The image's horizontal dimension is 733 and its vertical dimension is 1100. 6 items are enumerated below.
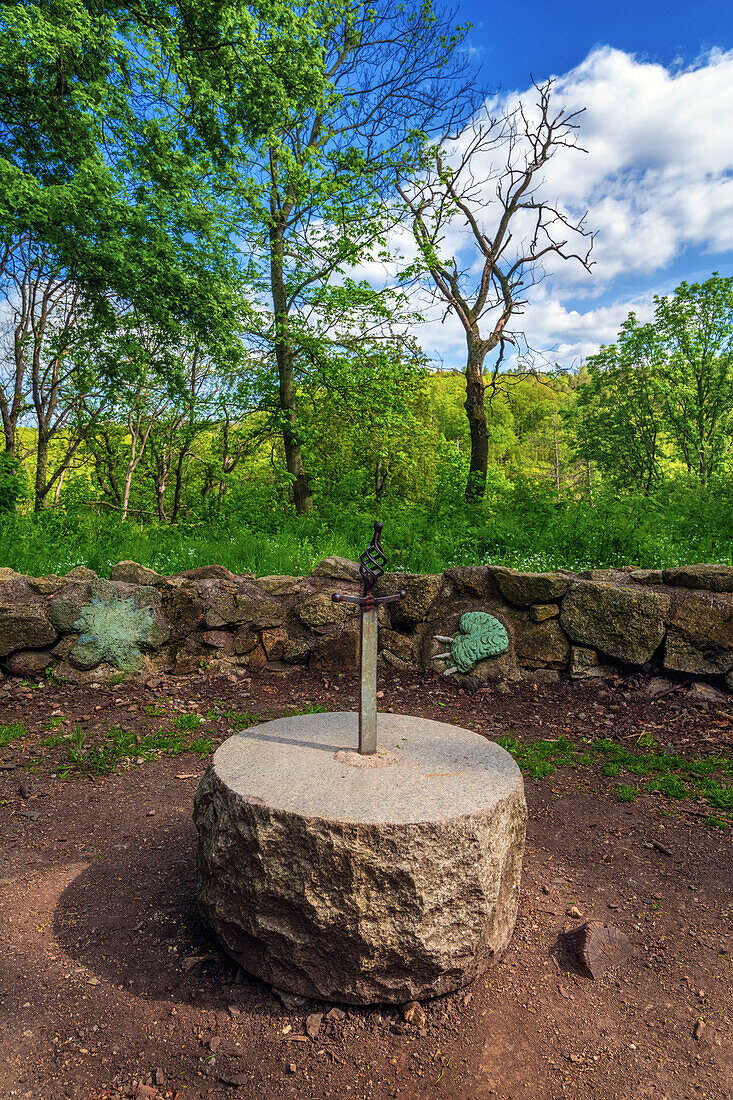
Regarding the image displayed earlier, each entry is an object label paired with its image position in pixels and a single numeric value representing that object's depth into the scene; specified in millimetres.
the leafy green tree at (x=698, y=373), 16312
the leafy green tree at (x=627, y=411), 17000
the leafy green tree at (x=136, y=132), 5500
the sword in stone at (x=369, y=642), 2398
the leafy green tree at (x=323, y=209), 9562
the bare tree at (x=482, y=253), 11602
